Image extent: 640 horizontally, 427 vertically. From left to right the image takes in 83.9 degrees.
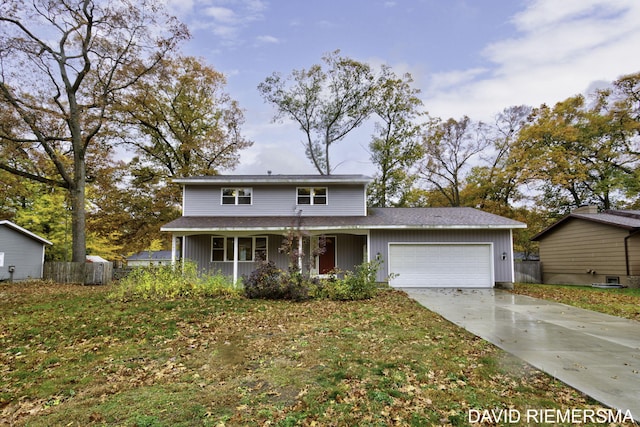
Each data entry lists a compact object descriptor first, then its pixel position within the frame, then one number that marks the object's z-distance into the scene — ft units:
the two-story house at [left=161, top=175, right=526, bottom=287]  50.29
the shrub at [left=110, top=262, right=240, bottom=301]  34.88
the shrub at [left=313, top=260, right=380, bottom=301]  37.27
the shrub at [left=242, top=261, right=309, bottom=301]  35.88
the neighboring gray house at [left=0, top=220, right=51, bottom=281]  58.08
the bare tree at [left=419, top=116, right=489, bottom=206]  93.81
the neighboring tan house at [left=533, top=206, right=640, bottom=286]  50.78
